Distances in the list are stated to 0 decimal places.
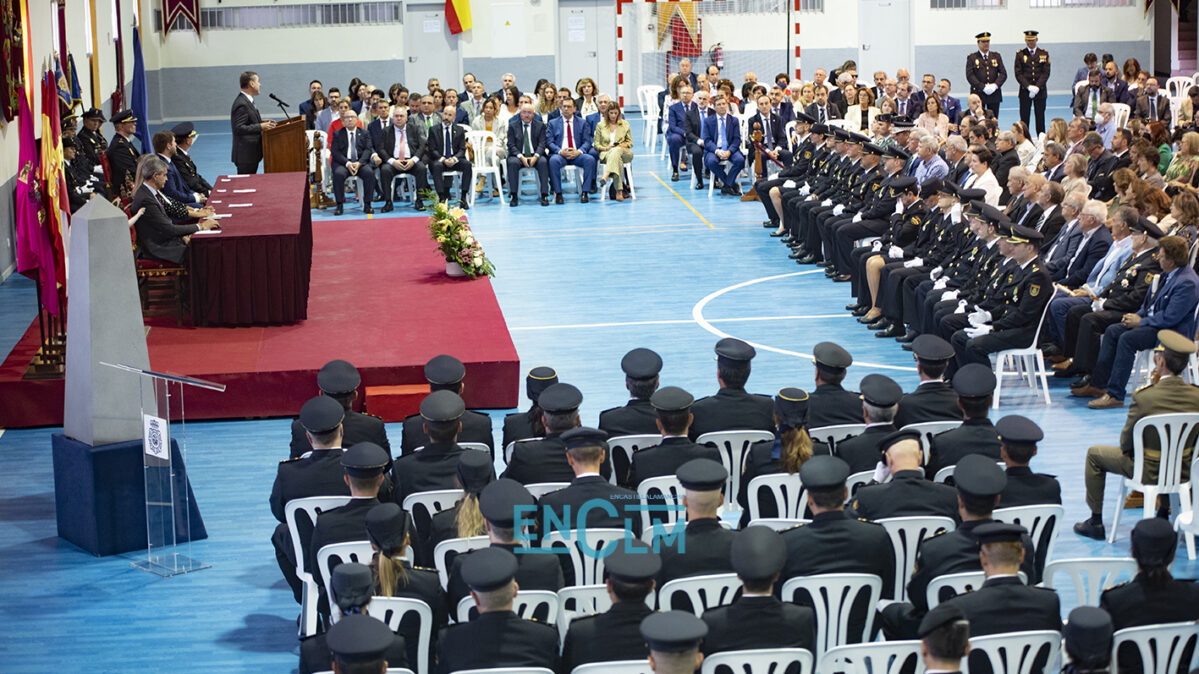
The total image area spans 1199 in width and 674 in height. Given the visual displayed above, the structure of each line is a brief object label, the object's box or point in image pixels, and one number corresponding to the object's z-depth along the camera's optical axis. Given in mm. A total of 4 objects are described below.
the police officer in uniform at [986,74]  24219
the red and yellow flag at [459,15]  28922
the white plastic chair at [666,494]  6145
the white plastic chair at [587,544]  5578
